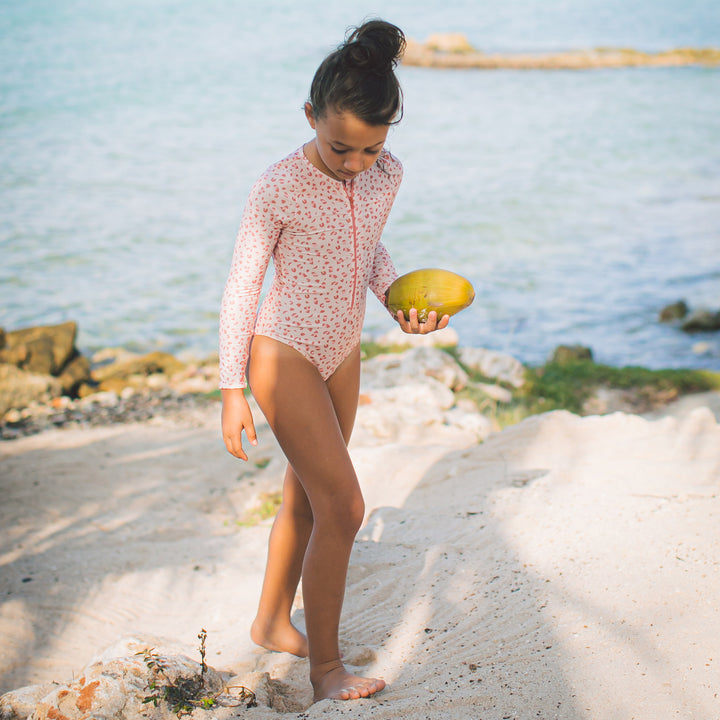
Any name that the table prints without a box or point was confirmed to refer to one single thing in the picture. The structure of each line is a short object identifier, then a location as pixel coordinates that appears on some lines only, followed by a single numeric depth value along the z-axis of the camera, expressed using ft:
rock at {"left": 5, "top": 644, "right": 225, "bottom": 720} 7.02
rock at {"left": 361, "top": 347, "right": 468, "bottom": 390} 19.99
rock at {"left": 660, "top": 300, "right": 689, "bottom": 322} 33.01
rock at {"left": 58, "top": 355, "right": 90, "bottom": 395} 24.75
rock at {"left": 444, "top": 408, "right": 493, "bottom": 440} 17.33
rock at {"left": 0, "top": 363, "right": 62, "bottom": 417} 22.50
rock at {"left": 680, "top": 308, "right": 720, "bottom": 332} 31.53
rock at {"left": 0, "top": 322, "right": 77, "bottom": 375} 24.97
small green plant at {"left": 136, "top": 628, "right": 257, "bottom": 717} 7.30
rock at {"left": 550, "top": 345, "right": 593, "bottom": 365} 26.43
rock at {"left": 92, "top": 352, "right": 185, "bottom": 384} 26.09
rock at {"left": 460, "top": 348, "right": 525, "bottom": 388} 22.18
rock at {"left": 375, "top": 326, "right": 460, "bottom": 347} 26.05
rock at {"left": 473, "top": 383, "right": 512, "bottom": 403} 20.52
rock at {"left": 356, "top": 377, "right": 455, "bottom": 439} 17.25
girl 7.36
